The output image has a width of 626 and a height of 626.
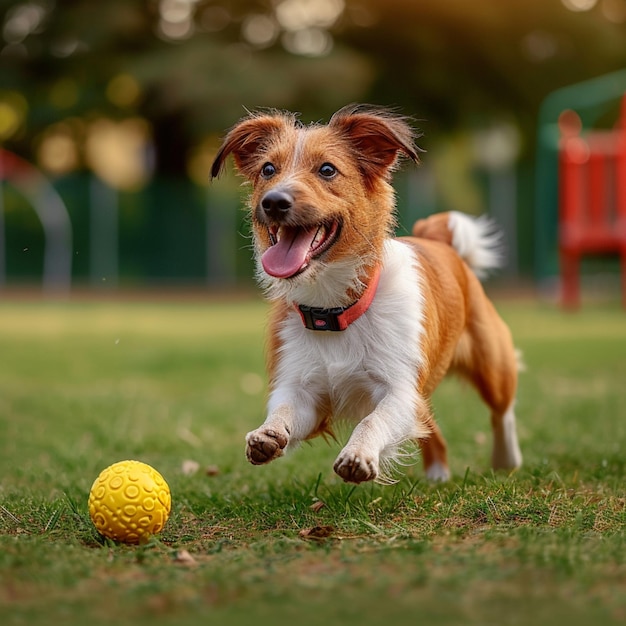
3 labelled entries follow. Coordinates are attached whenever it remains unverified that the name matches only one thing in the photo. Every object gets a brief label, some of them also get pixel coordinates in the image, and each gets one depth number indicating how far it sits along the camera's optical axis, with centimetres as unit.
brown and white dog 423
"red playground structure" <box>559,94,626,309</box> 1670
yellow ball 370
